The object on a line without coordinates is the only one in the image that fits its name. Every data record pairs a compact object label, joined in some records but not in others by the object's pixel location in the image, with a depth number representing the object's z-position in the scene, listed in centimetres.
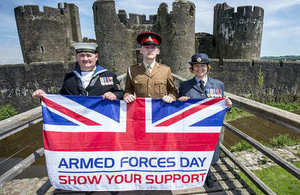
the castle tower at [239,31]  1541
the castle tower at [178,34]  1284
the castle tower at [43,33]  1586
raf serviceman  222
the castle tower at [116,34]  1309
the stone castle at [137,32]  1328
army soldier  232
